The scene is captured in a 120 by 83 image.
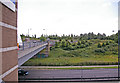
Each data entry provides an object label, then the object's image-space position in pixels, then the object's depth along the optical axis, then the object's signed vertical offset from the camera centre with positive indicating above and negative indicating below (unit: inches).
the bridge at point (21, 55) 358.6 -63.4
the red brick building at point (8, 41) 207.0 +0.3
